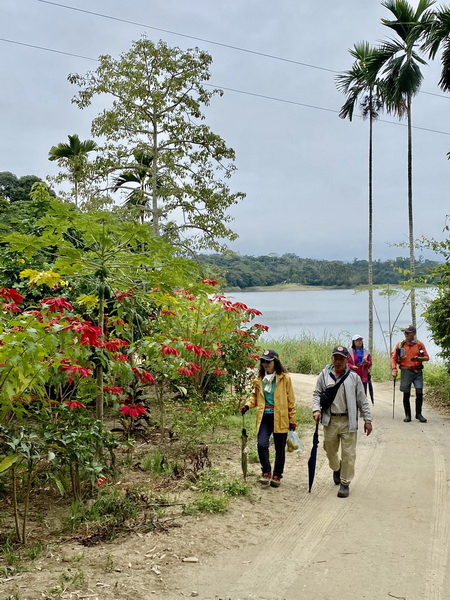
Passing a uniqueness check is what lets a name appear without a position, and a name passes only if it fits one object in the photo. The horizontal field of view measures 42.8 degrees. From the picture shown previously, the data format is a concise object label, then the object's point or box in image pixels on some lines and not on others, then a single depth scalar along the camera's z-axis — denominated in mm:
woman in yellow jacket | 6148
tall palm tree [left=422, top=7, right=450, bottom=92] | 12117
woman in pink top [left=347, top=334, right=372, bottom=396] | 10055
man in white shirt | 6070
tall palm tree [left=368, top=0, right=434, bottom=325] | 15430
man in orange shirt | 9664
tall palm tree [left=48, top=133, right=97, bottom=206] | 25016
